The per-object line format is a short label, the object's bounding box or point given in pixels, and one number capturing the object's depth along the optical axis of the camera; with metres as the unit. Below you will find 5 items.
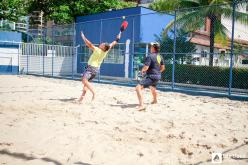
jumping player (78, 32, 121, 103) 6.44
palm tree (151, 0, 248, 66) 12.40
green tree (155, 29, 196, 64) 13.90
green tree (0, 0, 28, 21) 24.00
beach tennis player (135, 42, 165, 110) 5.79
